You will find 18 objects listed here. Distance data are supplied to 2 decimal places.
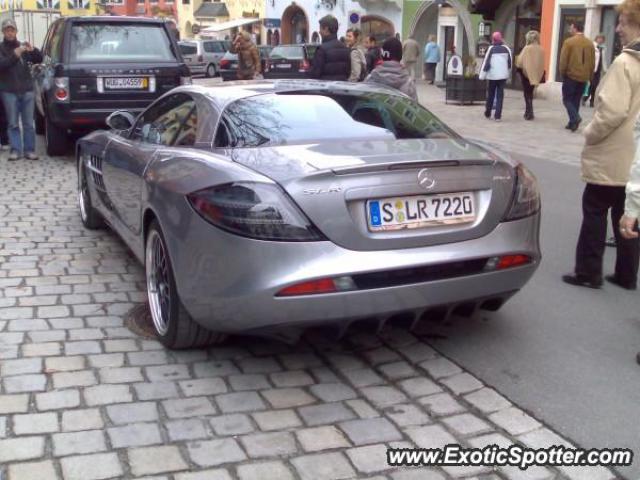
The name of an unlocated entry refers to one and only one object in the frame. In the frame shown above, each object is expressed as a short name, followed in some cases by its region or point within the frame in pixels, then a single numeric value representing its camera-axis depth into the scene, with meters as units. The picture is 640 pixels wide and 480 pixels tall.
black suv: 10.52
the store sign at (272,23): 47.05
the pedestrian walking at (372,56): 14.84
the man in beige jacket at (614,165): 4.70
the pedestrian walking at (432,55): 30.36
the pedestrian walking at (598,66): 18.91
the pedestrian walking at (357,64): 11.85
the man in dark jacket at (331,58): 10.55
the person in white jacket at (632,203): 3.99
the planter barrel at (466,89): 20.42
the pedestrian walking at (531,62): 16.55
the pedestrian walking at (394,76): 8.09
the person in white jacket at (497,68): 16.64
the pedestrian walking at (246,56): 15.35
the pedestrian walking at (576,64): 14.61
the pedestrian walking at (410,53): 23.83
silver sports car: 3.55
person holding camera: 10.32
